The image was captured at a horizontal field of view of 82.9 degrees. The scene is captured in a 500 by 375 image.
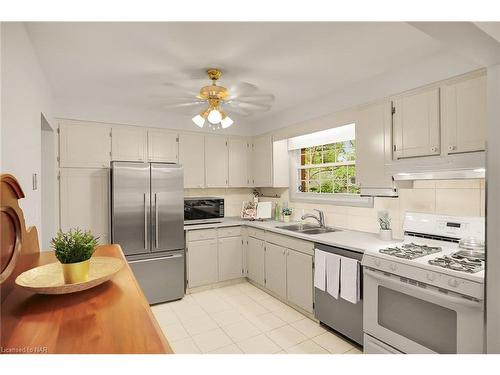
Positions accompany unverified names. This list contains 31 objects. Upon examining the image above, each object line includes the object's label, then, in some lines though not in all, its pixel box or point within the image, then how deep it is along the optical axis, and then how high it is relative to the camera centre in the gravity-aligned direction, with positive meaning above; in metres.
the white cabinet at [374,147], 2.49 +0.34
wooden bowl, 0.99 -0.36
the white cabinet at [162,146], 3.71 +0.52
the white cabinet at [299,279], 2.87 -1.01
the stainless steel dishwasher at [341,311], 2.36 -1.15
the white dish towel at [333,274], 2.49 -0.81
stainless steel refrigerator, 3.18 -0.45
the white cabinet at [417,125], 2.15 +0.47
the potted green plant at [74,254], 1.05 -0.26
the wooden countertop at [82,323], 0.73 -0.41
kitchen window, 3.31 +0.22
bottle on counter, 4.15 -0.41
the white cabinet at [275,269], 3.24 -1.01
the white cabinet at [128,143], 3.49 +0.52
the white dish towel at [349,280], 2.32 -0.81
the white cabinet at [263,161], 4.06 +0.35
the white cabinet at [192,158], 3.93 +0.37
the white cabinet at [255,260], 3.63 -1.01
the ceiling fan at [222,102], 2.45 +0.96
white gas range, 1.64 -0.70
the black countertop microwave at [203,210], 3.96 -0.36
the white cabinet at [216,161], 4.11 +0.34
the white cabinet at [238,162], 4.30 +0.34
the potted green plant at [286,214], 3.94 -0.42
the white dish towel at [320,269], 2.62 -0.80
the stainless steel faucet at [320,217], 3.45 -0.40
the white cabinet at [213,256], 3.63 -0.95
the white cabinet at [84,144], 3.22 +0.48
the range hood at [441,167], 1.92 +0.12
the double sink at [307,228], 3.30 -0.54
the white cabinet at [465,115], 1.89 +0.48
